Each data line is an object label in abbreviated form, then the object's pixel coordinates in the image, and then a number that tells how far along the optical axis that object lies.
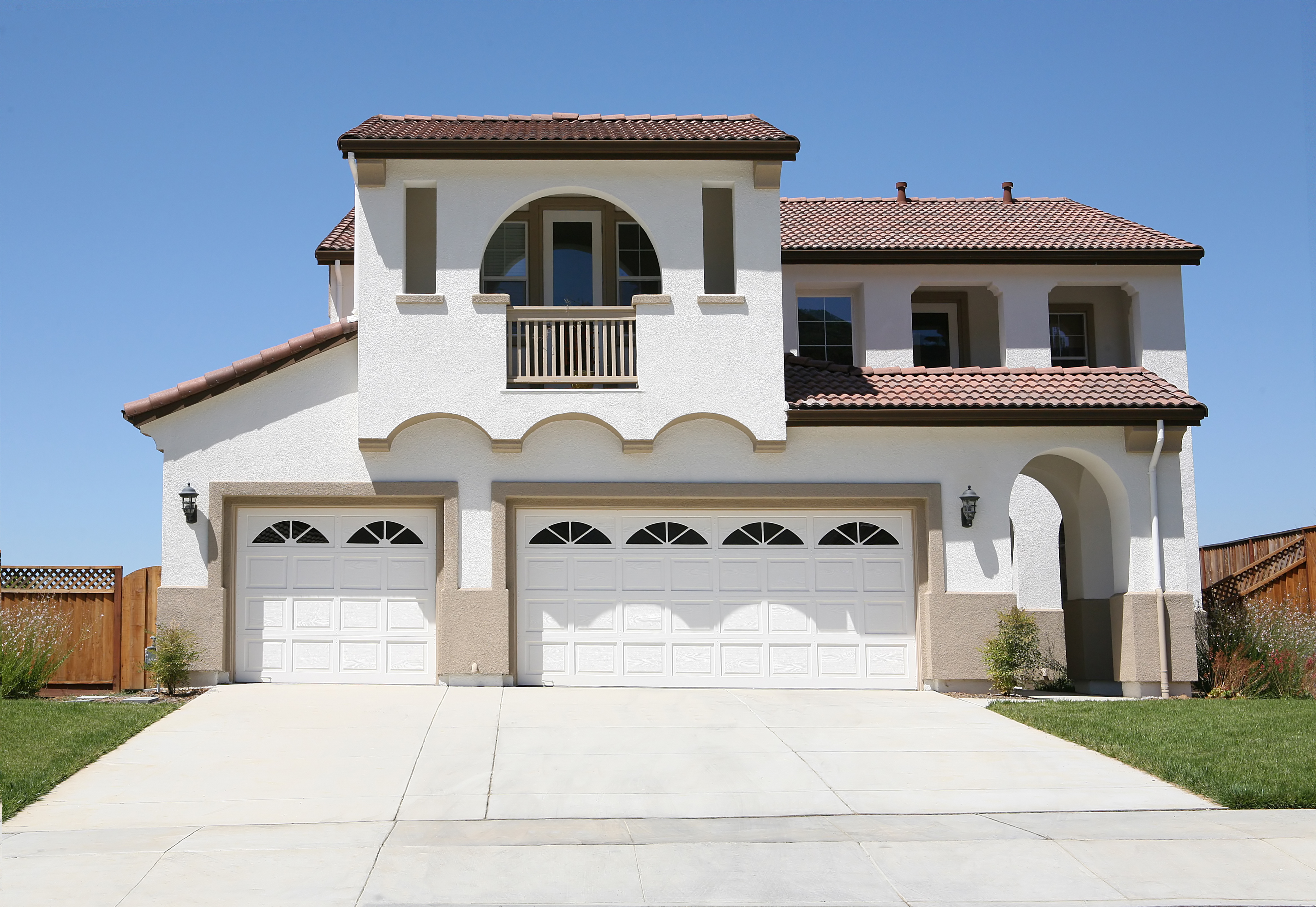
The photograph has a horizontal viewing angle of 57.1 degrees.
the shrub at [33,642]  14.90
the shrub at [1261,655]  16.00
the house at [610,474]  15.57
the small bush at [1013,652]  15.37
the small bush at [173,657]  14.75
